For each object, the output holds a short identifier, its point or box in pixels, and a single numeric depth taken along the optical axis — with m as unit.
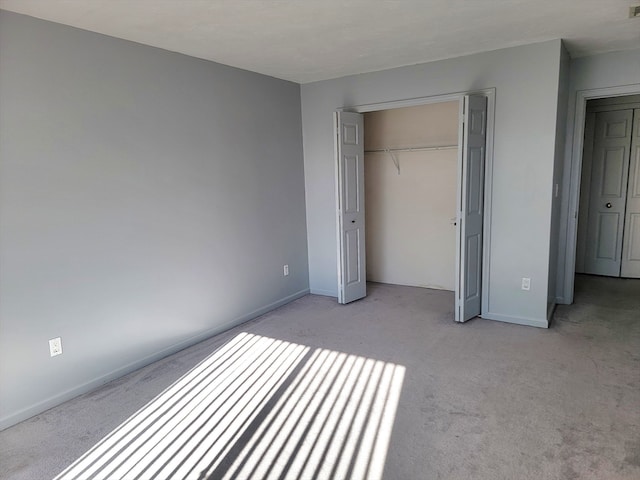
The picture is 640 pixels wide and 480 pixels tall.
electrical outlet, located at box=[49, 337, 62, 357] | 2.66
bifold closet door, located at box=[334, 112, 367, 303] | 4.33
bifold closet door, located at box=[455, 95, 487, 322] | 3.65
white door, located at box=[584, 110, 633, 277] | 5.04
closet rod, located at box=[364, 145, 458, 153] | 4.75
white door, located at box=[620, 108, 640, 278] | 4.98
